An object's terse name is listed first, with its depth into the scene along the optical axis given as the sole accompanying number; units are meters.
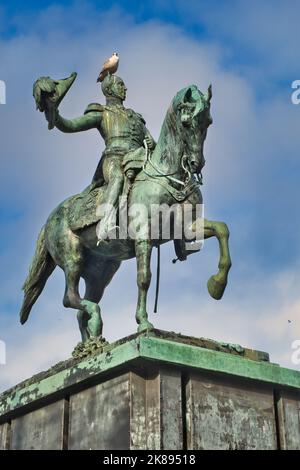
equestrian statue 11.43
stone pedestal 9.93
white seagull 13.23
